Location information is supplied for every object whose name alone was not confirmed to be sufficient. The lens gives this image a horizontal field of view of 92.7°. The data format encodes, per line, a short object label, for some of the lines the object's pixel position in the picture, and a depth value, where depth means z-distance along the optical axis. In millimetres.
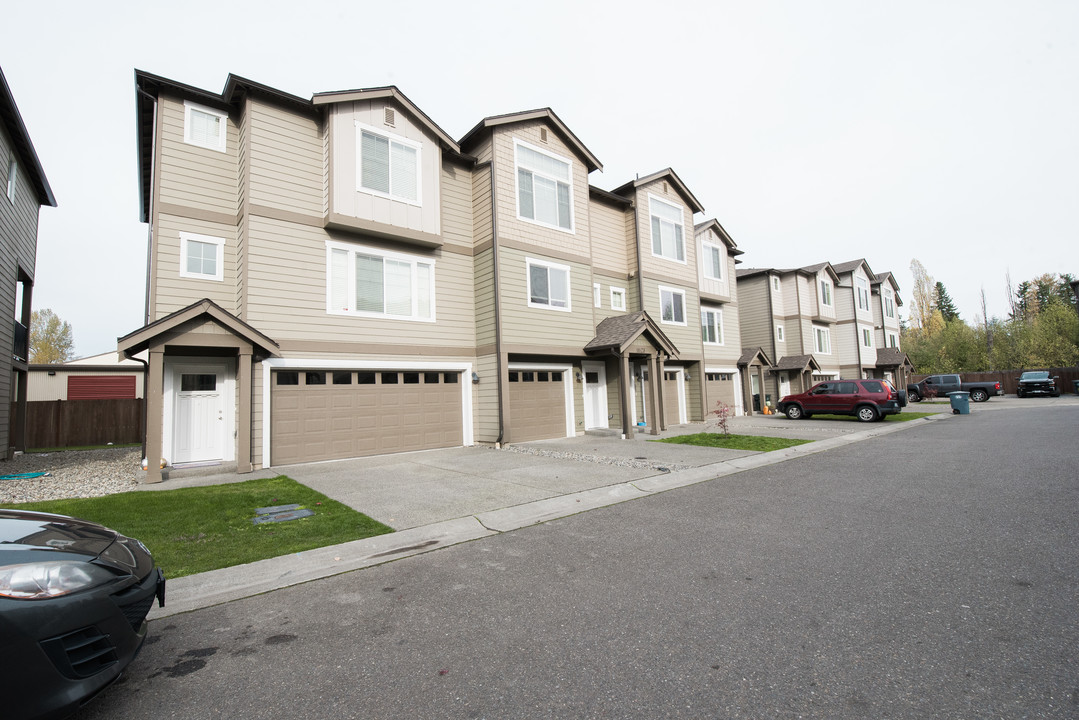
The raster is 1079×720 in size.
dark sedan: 2367
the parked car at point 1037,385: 33875
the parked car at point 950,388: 34438
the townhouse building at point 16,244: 13133
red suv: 20656
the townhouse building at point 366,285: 11625
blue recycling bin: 23500
